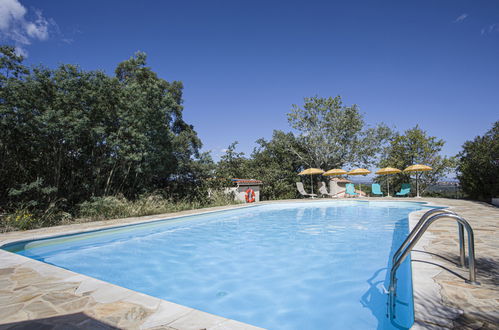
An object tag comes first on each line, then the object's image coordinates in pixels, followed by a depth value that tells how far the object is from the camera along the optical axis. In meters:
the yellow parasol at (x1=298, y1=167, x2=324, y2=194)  15.99
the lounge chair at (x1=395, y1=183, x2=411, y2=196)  15.31
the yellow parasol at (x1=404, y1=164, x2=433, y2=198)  13.59
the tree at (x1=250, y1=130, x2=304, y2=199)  16.44
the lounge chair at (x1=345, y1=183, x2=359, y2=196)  16.92
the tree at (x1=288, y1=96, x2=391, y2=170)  18.00
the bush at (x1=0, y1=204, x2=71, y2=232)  6.13
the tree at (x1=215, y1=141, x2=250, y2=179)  15.93
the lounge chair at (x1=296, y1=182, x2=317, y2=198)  16.26
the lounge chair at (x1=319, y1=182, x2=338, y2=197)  17.47
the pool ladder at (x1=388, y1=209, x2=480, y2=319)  2.31
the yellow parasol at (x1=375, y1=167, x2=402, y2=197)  14.80
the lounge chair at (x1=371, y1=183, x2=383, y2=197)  16.12
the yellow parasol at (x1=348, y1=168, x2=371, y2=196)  16.52
